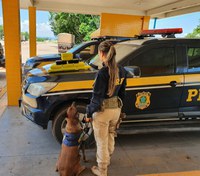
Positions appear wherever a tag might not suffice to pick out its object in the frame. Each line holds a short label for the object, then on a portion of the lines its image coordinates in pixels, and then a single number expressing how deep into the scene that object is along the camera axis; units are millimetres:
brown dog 2111
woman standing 1921
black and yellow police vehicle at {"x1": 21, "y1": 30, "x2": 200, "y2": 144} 2616
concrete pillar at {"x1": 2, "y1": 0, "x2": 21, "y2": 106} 4055
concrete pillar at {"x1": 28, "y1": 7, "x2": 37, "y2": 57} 8944
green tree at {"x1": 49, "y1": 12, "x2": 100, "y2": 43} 19002
